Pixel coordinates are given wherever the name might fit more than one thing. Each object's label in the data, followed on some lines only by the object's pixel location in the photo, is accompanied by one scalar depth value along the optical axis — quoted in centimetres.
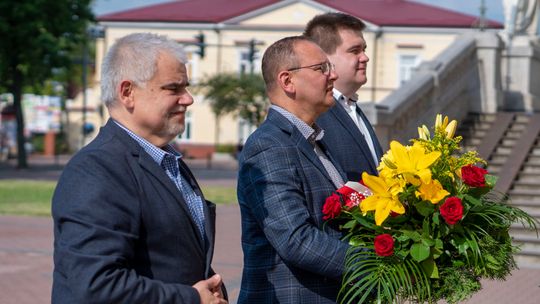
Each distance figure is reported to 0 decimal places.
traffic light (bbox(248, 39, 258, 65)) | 4258
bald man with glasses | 384
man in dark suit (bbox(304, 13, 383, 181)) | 489
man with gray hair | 306
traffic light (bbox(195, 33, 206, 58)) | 3953
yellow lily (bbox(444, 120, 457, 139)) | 407
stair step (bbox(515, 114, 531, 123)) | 1702
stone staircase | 1300
